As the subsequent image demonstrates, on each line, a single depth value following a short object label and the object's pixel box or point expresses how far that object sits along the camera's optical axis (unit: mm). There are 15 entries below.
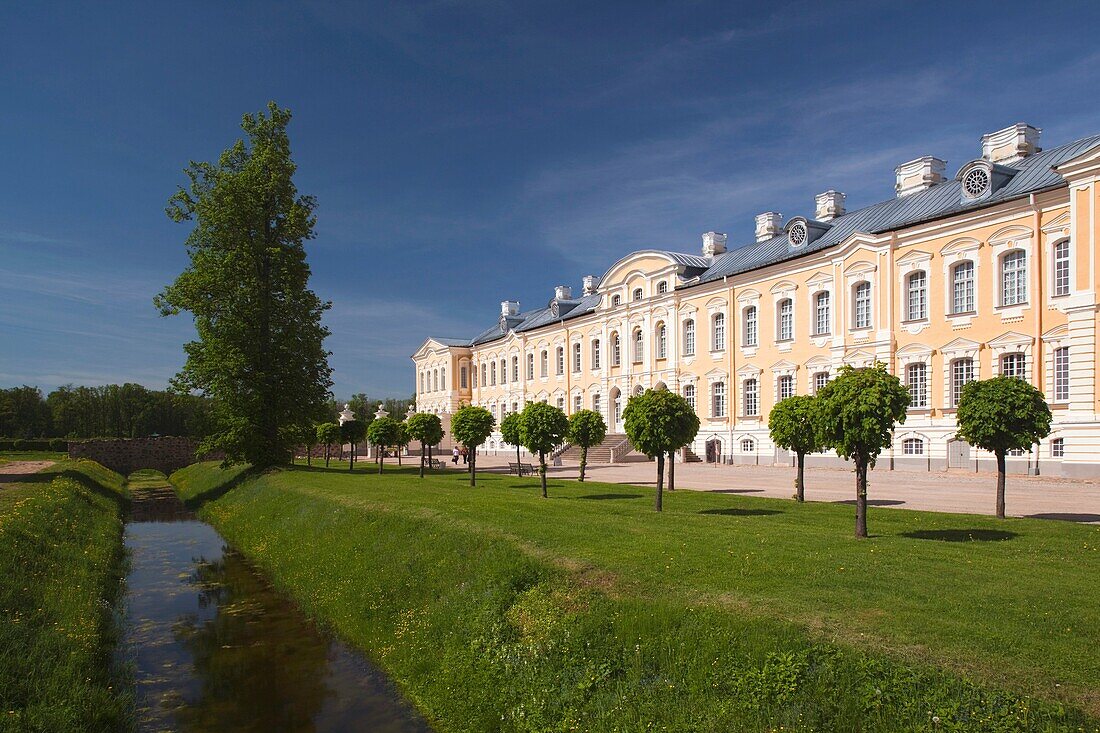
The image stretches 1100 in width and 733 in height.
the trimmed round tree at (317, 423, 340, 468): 45988
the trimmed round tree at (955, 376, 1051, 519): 14367
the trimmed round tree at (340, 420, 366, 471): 42469
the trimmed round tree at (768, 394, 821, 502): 19062
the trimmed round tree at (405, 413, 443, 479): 30886
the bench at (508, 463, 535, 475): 33294
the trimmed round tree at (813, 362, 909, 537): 11406
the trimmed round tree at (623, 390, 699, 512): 16641
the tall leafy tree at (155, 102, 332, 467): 31625
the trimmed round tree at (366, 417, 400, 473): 36906
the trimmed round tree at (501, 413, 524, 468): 24406
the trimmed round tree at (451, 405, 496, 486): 25109
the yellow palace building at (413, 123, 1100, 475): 26375
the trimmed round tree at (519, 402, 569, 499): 22188
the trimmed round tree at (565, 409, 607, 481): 26984
